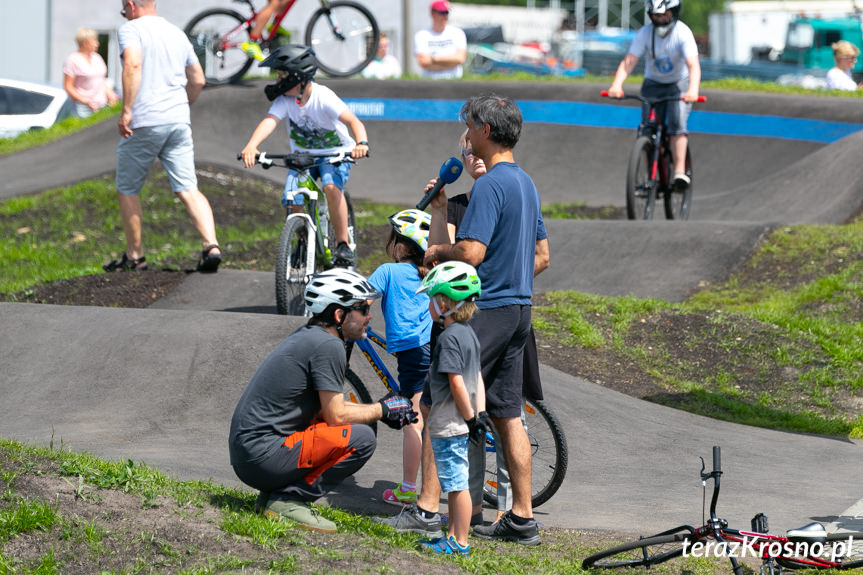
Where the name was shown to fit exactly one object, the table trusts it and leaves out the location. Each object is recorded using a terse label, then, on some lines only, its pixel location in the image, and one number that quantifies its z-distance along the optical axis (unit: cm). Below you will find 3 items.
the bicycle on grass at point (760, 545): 861
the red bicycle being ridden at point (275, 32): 3256
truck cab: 7525
